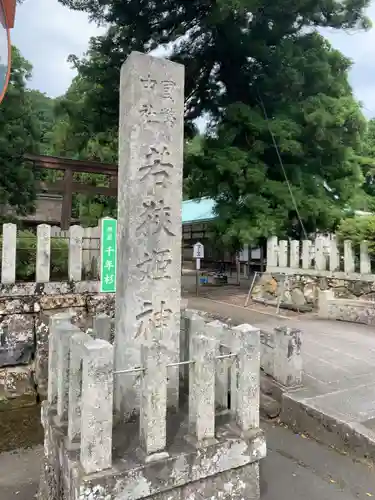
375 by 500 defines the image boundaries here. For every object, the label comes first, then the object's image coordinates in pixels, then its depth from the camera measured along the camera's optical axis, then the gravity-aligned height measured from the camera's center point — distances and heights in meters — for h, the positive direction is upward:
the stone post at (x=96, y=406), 2.16 -0.87
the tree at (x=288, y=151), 10.38 +3.17
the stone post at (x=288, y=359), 4.88 -1.30
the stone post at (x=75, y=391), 2.46 -0.88
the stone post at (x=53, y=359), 2.94 -0.80
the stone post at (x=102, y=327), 3.56 -0.65
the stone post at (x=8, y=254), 4.80 +0.05
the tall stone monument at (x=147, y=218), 2.92 +0.32
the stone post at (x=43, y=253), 5.10 +0.07
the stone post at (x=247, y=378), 2.72 -0.87
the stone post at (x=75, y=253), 5.32 +0.07
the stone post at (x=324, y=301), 9.08 -1.01
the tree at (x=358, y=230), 8.56 +0.71
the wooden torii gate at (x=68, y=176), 10.04 +2.31
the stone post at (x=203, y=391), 2.51 -0.89
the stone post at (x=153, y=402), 2.33 -0.90
